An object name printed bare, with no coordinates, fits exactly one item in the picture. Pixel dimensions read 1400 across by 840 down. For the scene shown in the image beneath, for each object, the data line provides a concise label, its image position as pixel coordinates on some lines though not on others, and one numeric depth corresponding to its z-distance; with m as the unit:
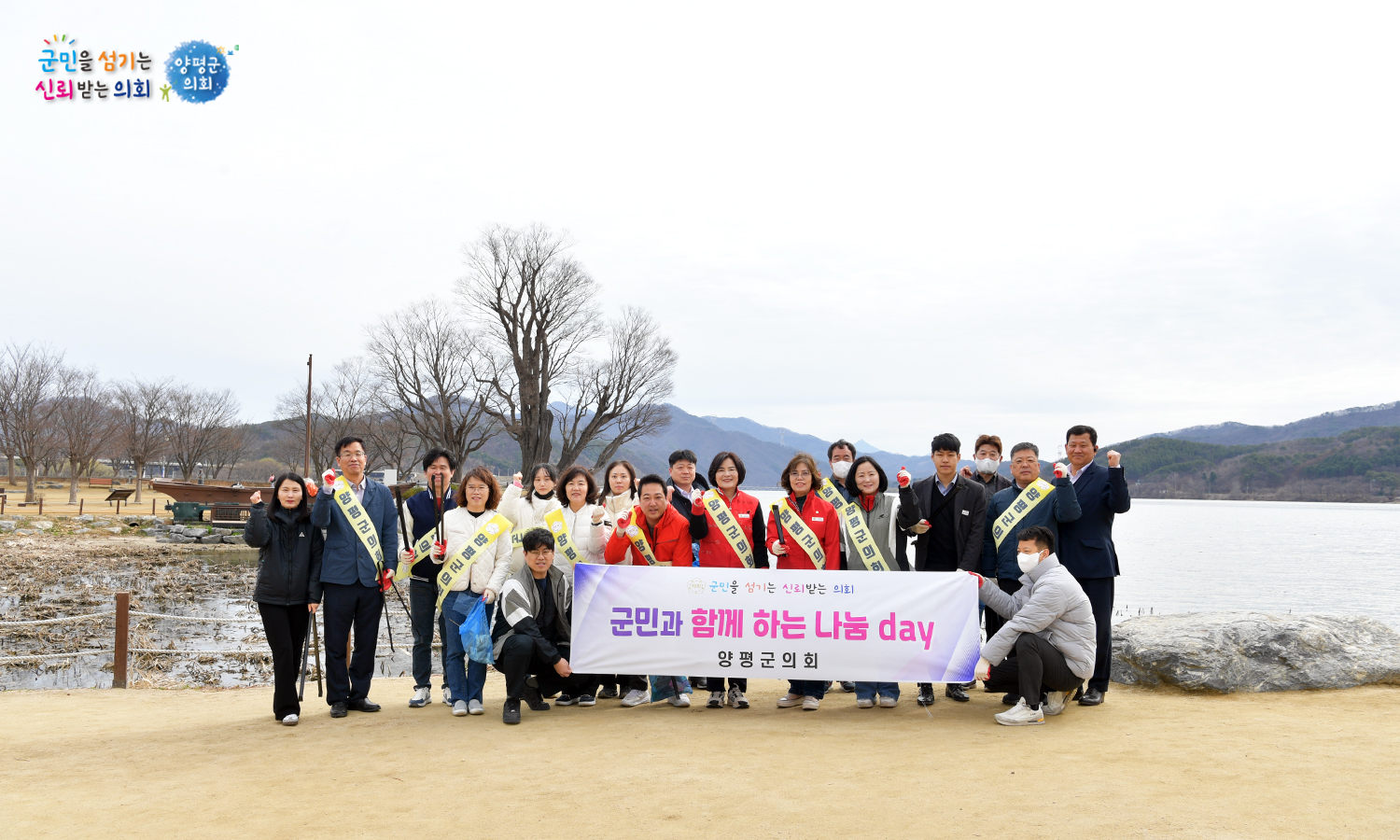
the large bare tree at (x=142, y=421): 47.03
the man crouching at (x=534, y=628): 5.71
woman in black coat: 5.80
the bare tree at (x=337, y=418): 50.39
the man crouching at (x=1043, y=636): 5.35
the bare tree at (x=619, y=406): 37.88
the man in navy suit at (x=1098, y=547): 5.96
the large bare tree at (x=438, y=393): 37.59
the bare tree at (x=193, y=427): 51.59
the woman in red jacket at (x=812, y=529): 6.08
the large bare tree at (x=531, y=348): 36.09
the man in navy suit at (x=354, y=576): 5.91
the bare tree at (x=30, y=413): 39.03
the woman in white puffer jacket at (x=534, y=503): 6.33
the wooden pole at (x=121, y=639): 8.05
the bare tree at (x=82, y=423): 41.50
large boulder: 6.53
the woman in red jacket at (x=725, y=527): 6.09
